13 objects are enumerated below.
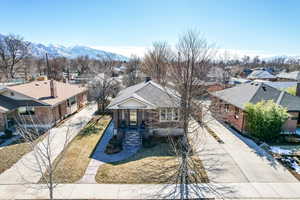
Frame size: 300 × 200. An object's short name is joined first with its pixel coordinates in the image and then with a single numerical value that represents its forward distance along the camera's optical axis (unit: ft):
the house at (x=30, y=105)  62.69
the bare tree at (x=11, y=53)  168.42
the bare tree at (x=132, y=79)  124.96
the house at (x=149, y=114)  54.19
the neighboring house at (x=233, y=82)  156.97
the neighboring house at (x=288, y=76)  145.51
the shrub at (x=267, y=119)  53.26
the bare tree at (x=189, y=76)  43.11
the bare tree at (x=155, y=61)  132.50
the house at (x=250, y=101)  59.77
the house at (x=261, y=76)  175.94
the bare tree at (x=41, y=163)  34.64
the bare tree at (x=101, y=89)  84.94
